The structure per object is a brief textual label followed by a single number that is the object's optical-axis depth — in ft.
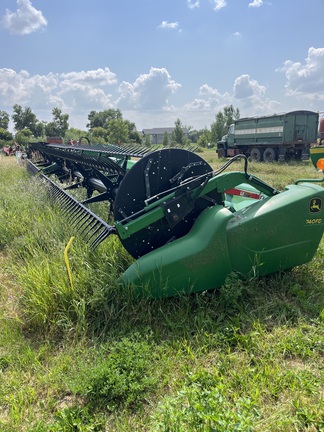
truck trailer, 49.01
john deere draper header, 7.81
